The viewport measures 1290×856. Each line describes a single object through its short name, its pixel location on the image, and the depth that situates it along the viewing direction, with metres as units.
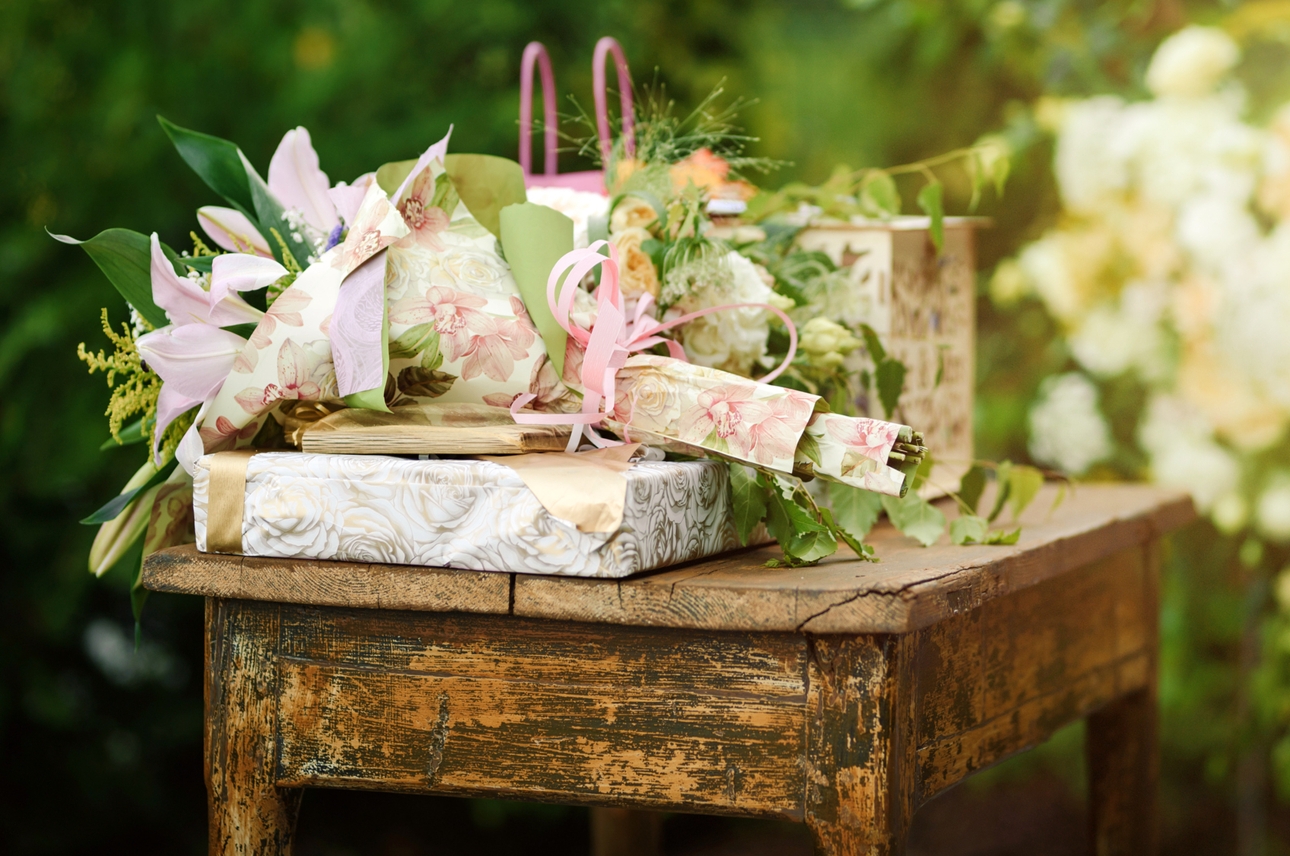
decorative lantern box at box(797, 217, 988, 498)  3.51
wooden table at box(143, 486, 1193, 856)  3.14
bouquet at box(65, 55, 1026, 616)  3.20
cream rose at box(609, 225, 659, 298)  3.32
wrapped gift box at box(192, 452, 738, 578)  3.15
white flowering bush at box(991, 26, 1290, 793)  4.12
